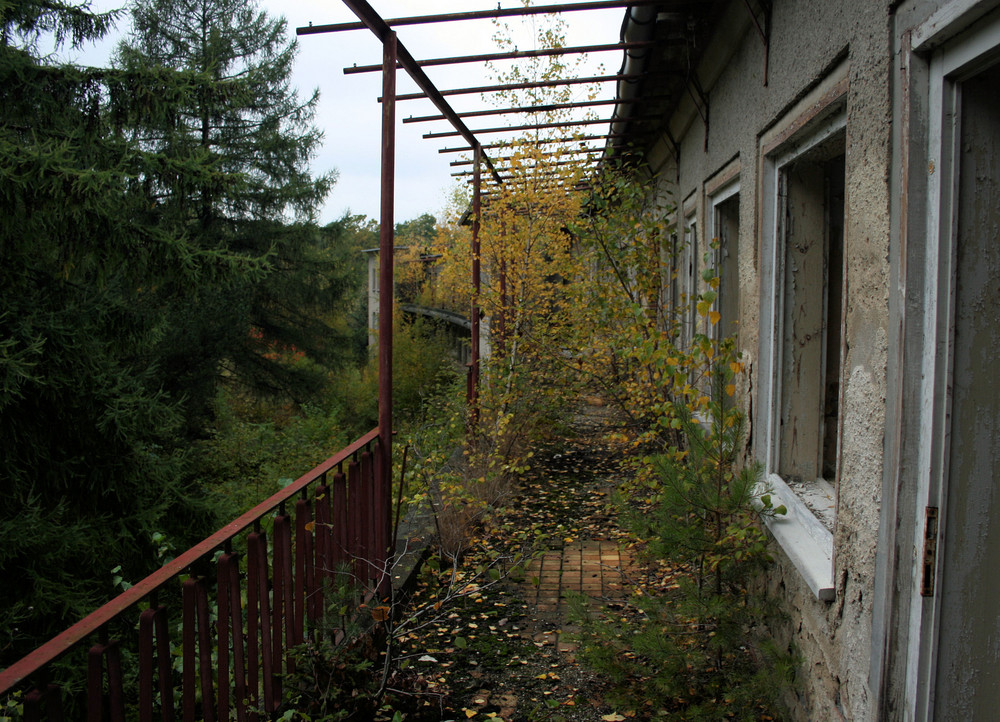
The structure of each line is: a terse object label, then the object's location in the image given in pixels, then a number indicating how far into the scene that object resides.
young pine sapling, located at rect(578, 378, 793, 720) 2.30
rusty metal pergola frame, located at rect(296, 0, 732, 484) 3.20
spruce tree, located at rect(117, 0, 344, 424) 15.34
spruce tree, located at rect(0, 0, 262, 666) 6.36
